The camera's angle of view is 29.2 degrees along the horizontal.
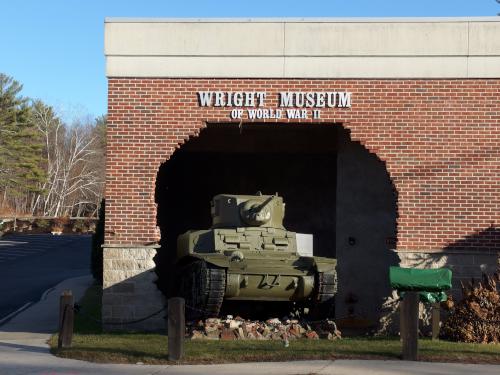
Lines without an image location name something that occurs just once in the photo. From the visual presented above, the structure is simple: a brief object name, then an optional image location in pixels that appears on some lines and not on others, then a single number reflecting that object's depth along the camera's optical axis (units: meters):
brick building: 17.05
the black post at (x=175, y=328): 12.53
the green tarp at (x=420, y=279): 15.70
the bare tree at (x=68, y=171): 72.94
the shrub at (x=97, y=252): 24.41
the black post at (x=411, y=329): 12.58
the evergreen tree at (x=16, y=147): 69.31
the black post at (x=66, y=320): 14.20
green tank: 15.87
